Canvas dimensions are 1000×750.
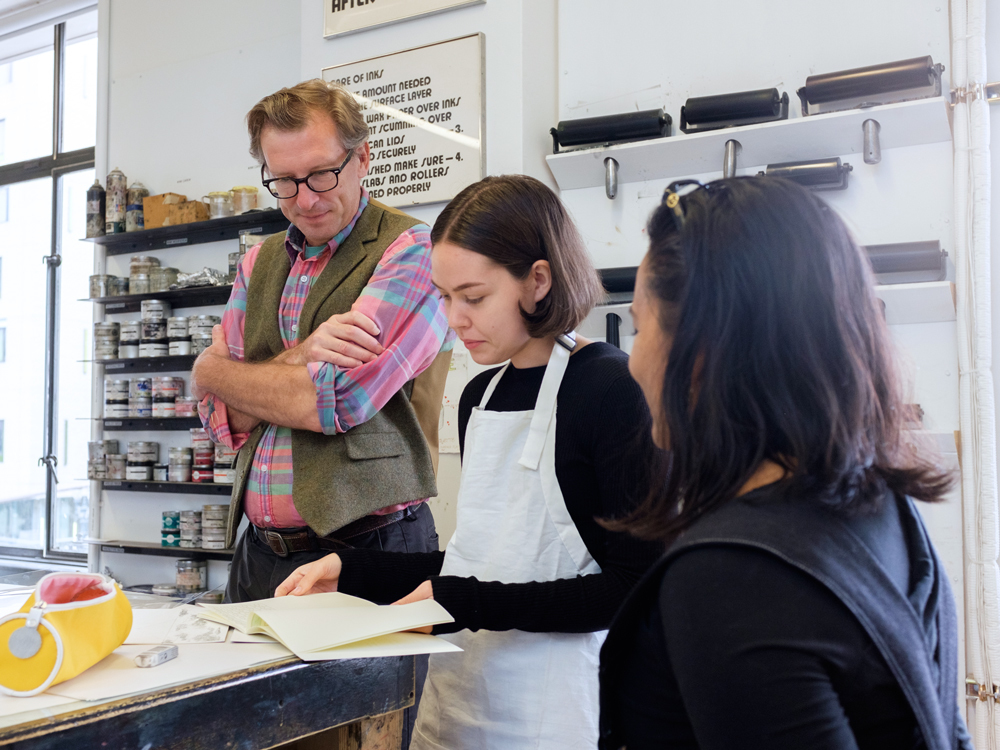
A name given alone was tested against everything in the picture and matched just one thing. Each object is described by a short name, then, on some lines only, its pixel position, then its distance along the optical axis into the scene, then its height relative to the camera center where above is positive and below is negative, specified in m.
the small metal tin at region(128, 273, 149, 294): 3.62 +0.52
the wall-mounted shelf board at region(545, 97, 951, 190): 2.13 +0.72
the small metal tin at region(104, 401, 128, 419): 3.66 -0.03
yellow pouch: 0.79 -0.24
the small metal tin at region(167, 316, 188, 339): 3.48 +0.32
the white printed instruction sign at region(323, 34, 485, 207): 2.53 +0.91
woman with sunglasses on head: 0.54 -0.08
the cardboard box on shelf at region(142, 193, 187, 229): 3.57 +0.86
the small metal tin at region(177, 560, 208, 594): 3.36 -0.72
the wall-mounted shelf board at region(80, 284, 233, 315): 3.42 +0.46
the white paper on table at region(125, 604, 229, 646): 0.99 -0.29
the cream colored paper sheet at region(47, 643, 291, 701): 0.79 -0.28
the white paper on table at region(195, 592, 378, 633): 1.02 -0.27
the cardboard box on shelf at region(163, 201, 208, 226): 3.51 +0.81
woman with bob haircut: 1.06 -0.15
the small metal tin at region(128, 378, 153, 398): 3.61 +0.06
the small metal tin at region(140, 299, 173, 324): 3.55 +0.40
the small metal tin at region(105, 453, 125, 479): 3.66 -0.29
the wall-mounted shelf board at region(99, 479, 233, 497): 3.44 -0.38
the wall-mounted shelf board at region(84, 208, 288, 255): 3.32 +0.74
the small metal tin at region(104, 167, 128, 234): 3.71 +0.90
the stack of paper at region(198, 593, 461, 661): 0.92 -0.27
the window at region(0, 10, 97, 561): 4.59 +0.69
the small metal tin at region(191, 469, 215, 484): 3.40 -0.31
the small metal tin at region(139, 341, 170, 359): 3.54 +0.23
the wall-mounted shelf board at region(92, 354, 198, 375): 3.57 +0.17
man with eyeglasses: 1.47 +0.07
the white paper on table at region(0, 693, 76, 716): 0.74 -0.28
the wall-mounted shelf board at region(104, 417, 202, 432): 3.54 -0.10
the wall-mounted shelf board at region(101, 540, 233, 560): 3.36 -0.64
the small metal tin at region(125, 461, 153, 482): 3.59 -0.32
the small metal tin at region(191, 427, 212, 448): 3.43 -0.16
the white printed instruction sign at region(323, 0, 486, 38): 2.61 +1.28
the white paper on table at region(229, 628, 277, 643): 0.98 -0.28
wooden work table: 0.73 -0.32
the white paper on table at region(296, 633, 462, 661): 0.91 -0.29
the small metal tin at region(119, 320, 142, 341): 3.63 +0.31
